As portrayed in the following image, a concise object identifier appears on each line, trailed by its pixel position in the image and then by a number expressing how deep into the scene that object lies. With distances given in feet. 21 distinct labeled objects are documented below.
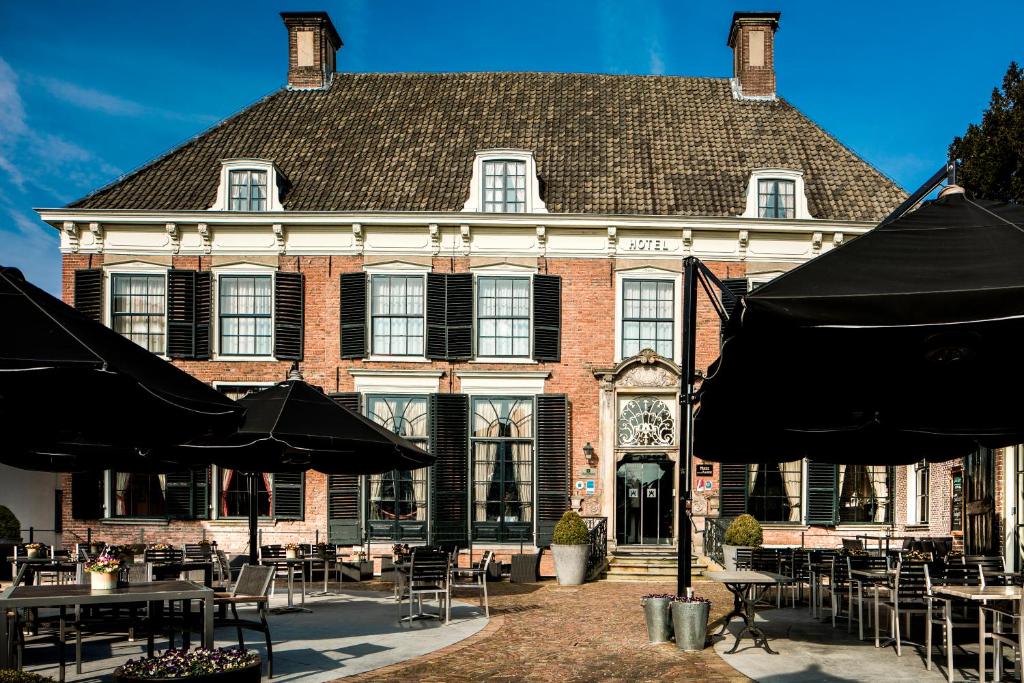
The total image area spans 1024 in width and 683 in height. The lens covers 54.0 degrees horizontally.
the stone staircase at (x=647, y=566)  67.72
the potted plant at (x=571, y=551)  64.03
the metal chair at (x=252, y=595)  31.32
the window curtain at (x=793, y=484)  73.46
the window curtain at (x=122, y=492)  73.46
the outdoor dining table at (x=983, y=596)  27.81
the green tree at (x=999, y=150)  67.82
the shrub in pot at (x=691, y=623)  37.06
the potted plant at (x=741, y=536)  64.69
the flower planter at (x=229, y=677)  20.60
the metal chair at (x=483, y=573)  46.60
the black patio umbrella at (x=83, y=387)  21.63
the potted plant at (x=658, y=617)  38.86
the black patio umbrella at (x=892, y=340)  15.84
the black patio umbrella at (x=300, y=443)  38.60
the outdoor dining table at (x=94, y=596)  26.48
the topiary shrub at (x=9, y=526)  66.64
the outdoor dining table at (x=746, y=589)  37.14
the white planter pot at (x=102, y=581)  29.45
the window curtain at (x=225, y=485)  73.46
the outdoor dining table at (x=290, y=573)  48.15
